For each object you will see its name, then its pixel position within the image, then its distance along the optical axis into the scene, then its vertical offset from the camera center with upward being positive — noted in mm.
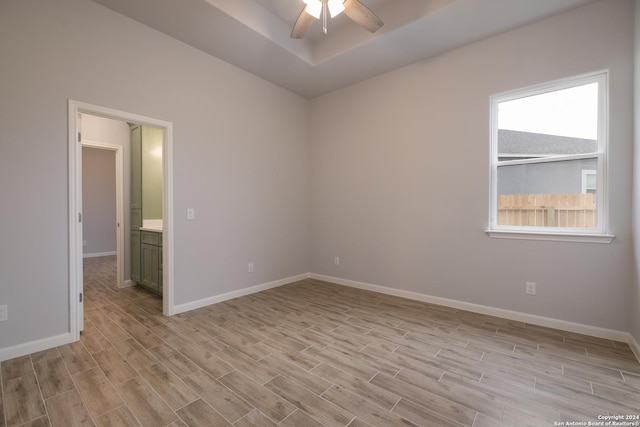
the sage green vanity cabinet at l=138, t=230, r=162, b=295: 3723 -703
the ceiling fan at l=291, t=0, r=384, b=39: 2252 +1637
